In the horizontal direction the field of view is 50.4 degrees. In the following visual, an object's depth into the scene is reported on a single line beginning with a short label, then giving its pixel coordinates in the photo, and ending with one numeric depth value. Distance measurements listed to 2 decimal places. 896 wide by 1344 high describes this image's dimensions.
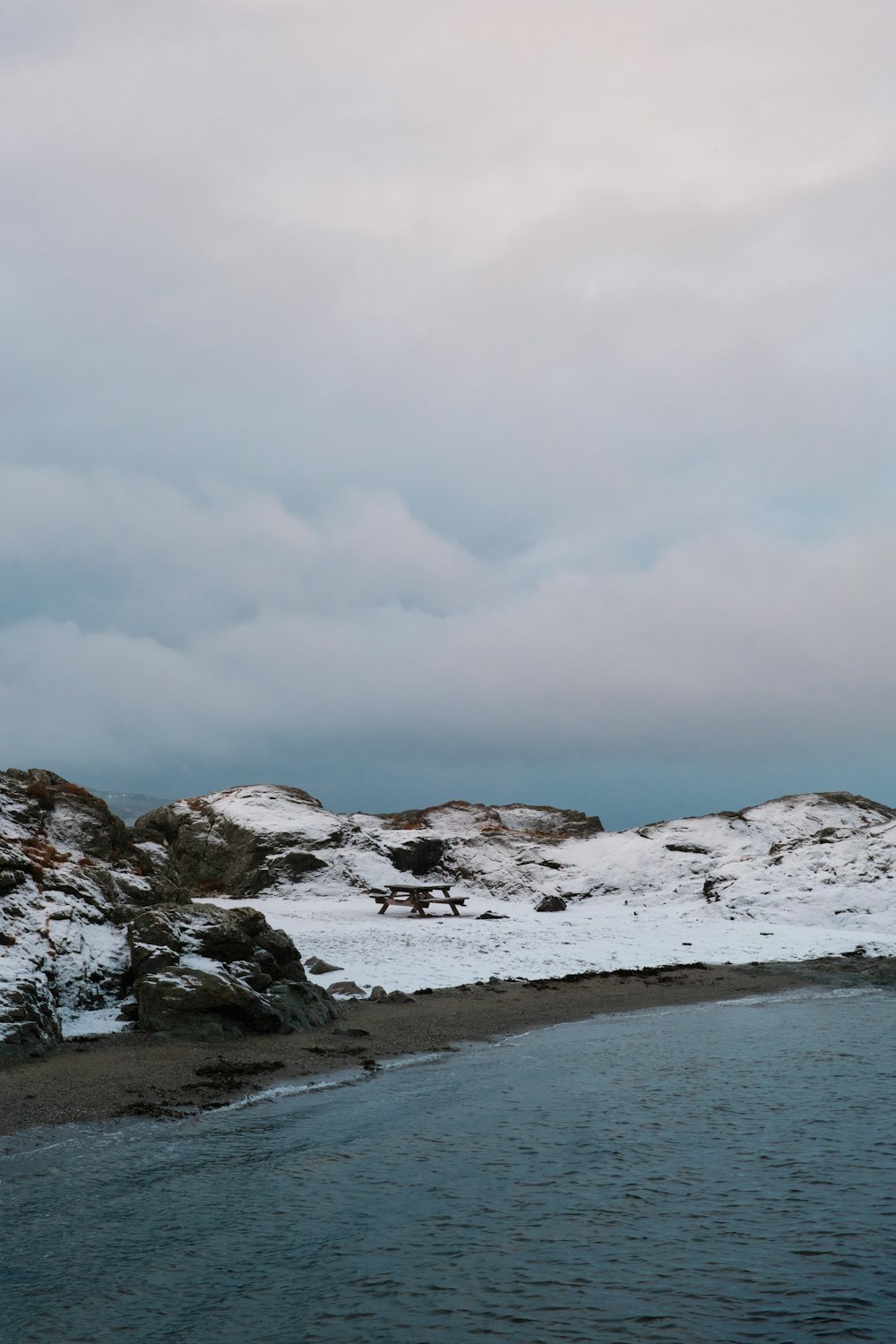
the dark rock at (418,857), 45.06
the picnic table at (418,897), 35.16
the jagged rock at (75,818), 24.50
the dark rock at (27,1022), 14.64
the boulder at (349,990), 21.62
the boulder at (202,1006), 16.62
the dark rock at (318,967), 23.33
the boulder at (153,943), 17.81
